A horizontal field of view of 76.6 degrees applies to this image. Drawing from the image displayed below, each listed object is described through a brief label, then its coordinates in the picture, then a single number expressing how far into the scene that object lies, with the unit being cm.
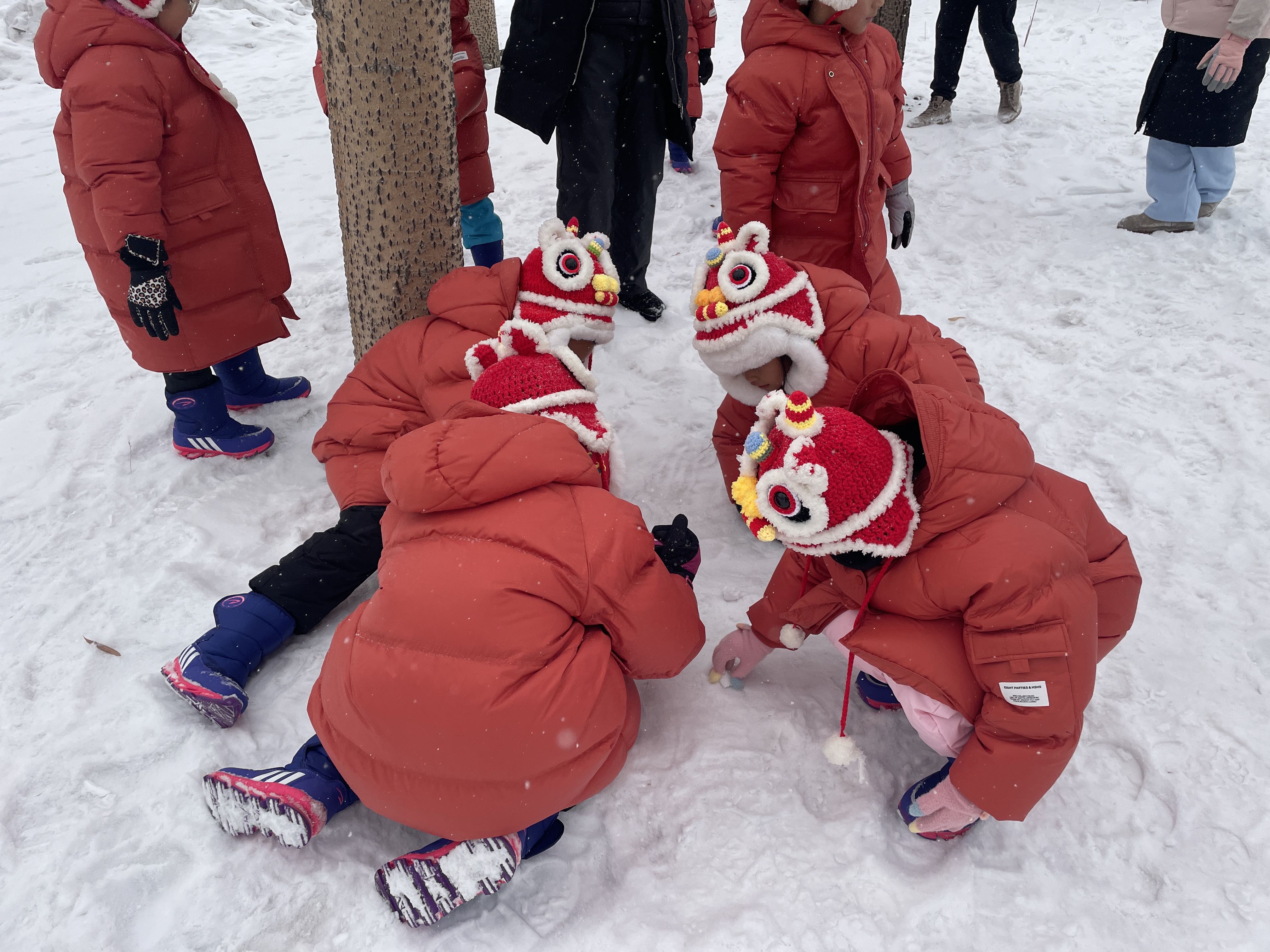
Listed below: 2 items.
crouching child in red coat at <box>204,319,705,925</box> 159
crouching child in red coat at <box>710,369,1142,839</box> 157
